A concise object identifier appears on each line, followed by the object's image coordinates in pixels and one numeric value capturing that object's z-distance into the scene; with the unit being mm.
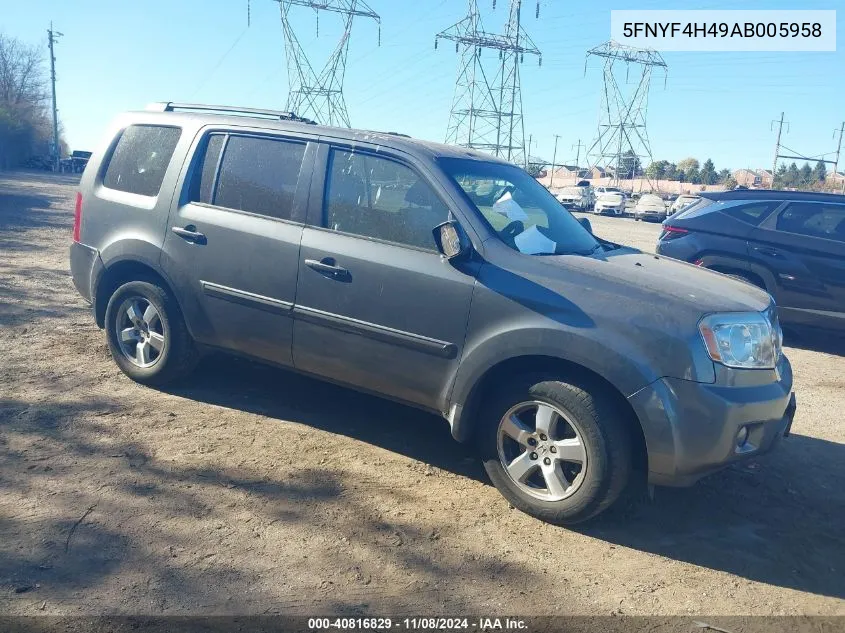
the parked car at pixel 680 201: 40766
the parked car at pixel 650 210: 42719
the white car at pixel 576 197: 45812
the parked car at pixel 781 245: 7844
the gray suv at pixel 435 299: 3520
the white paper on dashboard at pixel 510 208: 4359
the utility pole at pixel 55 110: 62175
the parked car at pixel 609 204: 46656
